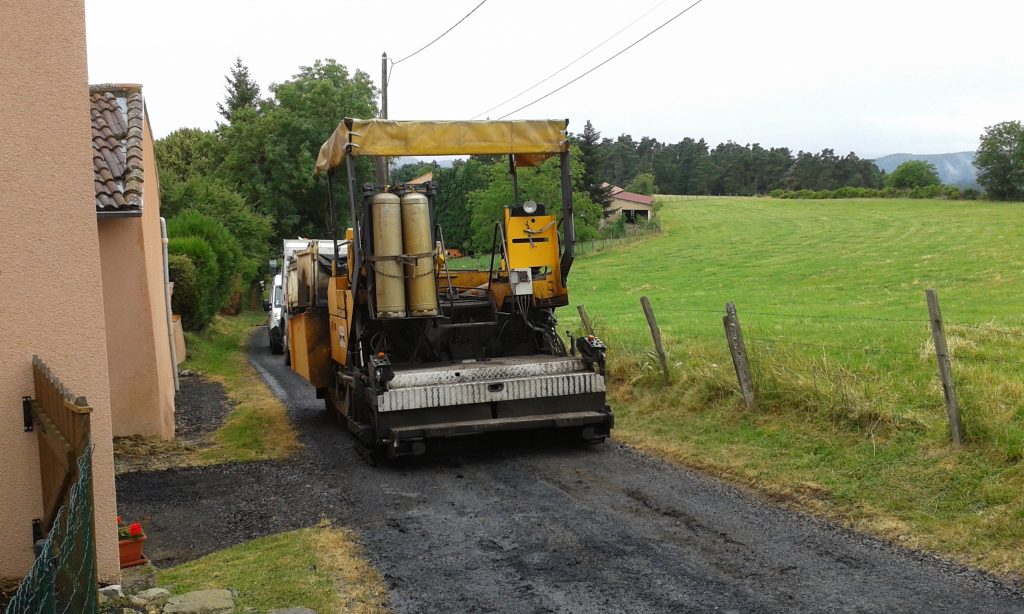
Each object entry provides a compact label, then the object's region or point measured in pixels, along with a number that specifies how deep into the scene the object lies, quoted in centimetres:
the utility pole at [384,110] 2172
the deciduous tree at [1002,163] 8006
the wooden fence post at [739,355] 1077
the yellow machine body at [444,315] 986
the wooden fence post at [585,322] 1445
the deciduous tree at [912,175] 13038
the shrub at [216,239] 2762
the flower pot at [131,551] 657
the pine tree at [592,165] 8083
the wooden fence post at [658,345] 1248
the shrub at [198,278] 2459
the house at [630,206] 9219
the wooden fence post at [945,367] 822
